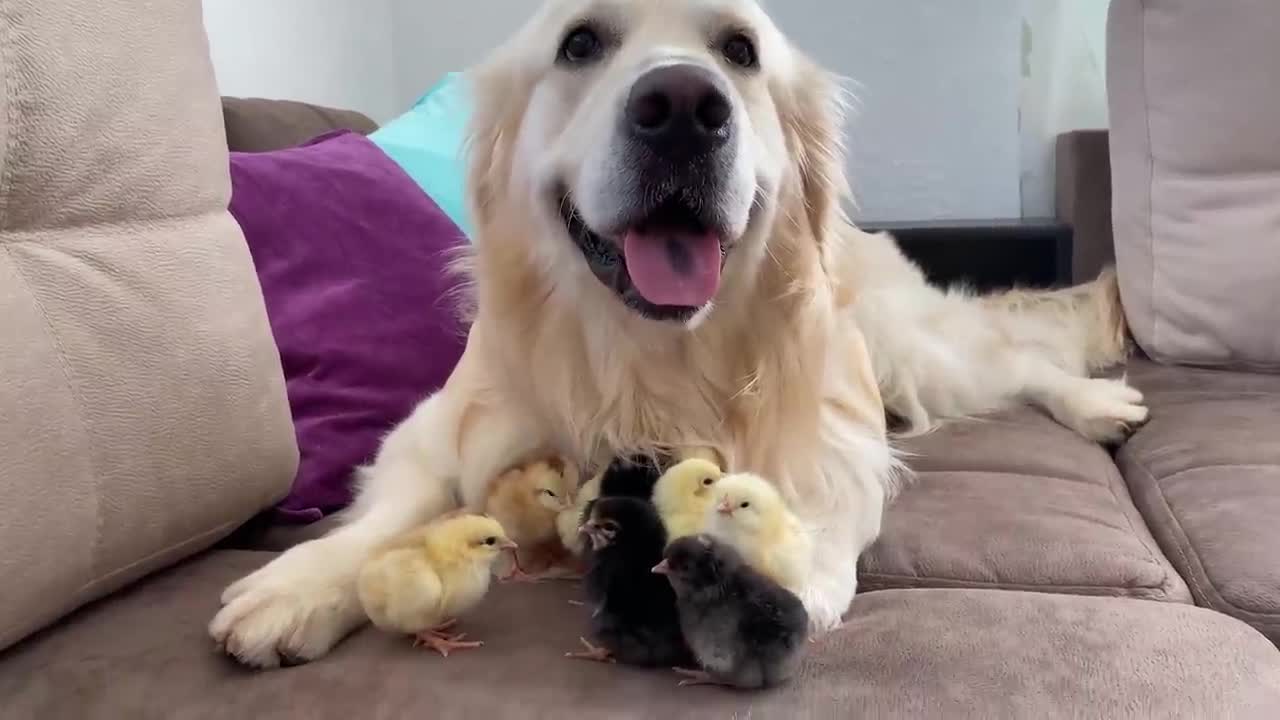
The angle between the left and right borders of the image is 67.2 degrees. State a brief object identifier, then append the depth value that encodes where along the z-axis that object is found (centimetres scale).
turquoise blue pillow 213
